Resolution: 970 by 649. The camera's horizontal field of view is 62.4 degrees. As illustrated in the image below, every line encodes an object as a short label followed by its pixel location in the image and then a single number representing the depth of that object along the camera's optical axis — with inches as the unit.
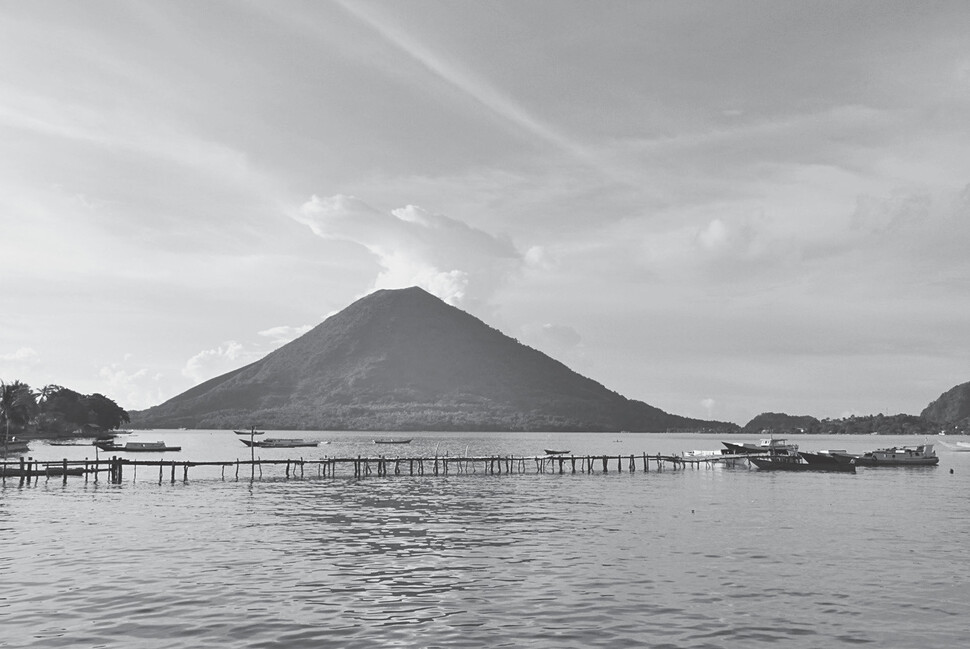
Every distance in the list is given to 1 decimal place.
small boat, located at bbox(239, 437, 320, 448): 6668.3
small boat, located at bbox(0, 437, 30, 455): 5285.4
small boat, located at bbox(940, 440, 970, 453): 7488.7
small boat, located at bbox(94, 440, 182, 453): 5625.0
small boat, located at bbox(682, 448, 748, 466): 4315.9
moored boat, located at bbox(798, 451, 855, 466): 3964.1
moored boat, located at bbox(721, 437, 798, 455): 4550.2
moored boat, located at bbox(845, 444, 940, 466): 4542.3
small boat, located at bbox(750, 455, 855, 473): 3941.9
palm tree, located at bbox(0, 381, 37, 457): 4756.4
